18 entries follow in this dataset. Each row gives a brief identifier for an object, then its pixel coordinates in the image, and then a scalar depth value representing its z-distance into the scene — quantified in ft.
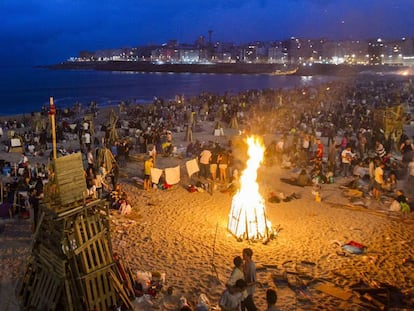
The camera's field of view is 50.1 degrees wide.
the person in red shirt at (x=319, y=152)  51.41
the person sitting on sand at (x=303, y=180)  46.39
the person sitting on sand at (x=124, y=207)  37.93
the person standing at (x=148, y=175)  45.01
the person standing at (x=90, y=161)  47.78
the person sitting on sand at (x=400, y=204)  38.40
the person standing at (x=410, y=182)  44.13
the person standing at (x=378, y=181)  42.01
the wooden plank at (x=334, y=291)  25.06
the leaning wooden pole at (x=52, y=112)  21.08
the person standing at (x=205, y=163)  48.57
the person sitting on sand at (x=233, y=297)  19.69
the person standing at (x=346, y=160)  49.40
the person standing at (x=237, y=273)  21.40
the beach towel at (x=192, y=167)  47.96
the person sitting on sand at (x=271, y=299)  18.55
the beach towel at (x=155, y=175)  45.23
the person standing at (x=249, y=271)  22.30
